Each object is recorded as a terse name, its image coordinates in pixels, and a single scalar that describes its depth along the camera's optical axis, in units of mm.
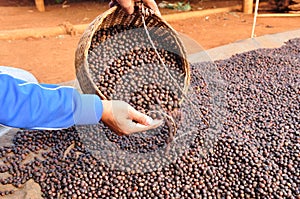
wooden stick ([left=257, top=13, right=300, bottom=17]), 5516
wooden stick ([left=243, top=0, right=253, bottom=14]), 6332
